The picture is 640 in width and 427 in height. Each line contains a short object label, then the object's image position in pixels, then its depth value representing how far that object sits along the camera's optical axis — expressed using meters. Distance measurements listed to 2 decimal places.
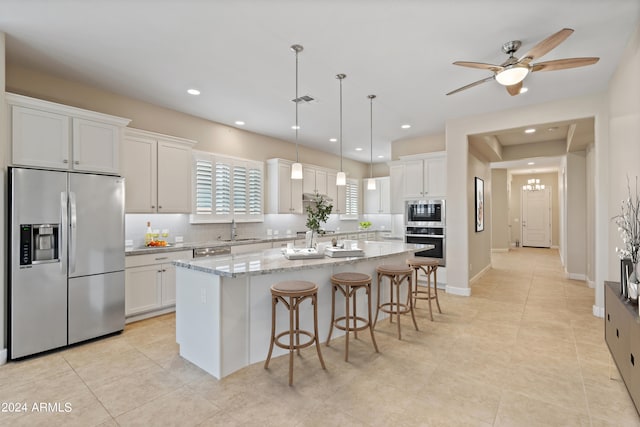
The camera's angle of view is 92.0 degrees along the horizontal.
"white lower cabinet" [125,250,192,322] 3.79
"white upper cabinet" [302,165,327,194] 6.72
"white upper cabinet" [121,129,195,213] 4.07
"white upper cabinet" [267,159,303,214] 6.04
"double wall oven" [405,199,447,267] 5.55
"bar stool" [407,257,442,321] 4.12
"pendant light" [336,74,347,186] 4.28
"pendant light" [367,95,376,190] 4.32
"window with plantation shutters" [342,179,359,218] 8.35
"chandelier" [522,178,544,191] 11.80
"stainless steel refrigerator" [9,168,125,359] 2.89
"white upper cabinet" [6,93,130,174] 2.99
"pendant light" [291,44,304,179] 3.73
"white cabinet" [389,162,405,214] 6.39
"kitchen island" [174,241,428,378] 2.60
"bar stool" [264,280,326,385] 2.53
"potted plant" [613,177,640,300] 2.19
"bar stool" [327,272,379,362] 2.95
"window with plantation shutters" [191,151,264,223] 4.96
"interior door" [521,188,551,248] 11.77
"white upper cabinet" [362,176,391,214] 8.45
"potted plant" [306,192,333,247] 3.26
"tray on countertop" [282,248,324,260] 3.13
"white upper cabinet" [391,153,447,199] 5.68
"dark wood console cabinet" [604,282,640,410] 1.96
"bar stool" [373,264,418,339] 3.40
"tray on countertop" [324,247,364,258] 3.24
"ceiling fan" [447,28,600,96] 2.39
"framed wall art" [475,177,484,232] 6.36
